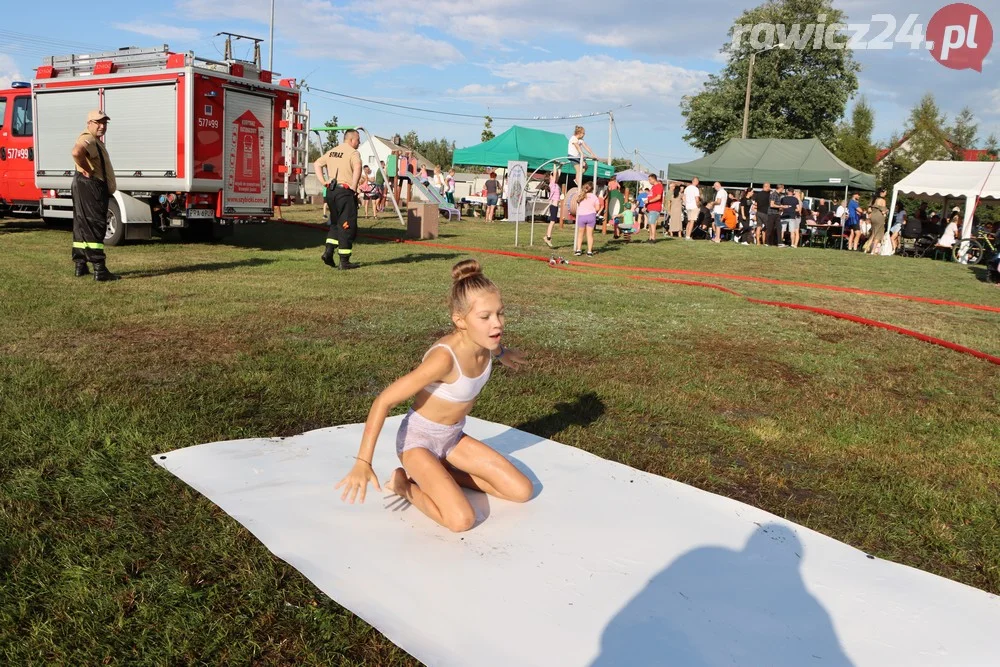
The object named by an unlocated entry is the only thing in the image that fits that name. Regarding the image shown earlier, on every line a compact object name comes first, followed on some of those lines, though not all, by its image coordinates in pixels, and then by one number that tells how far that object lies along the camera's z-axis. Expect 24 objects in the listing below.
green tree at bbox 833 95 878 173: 52.22
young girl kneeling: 3.17
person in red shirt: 21.25
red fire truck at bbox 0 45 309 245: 12.66
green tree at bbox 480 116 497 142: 63.22
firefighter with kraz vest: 10.91
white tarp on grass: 2.53
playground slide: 27.03
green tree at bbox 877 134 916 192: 47.00
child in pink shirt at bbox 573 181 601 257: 15.62
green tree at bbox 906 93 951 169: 44.44
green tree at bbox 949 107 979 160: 53.44
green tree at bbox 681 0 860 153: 55.31
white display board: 17.78
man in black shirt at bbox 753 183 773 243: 23.42
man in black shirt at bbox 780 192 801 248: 23.48
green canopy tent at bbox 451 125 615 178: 29.25
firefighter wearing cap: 8.60
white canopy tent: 20.56
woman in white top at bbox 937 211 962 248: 20.86
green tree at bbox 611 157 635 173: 49.17
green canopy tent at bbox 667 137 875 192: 26.95
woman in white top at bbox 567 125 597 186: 16.80
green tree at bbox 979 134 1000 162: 49.47
